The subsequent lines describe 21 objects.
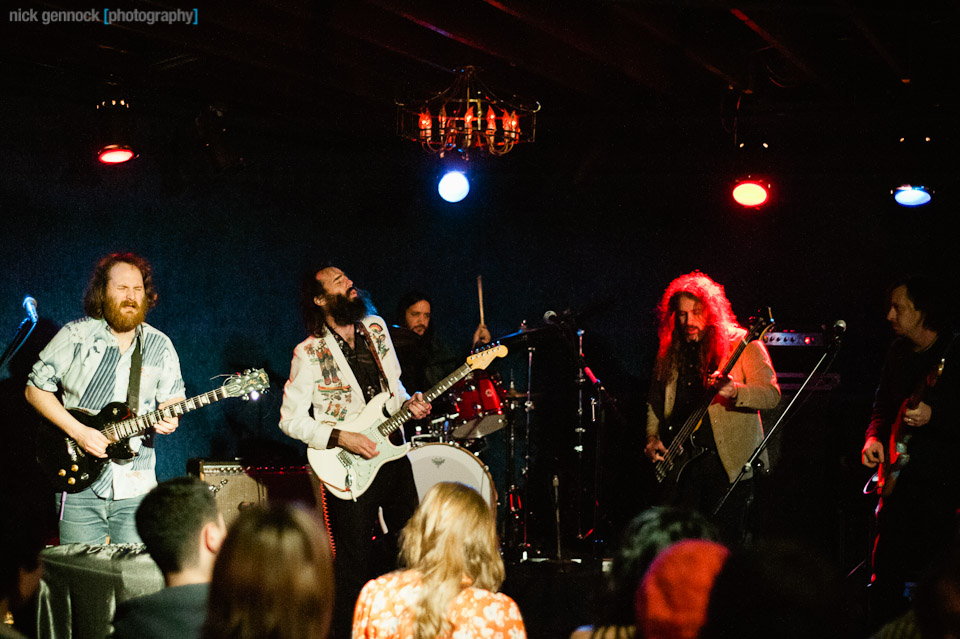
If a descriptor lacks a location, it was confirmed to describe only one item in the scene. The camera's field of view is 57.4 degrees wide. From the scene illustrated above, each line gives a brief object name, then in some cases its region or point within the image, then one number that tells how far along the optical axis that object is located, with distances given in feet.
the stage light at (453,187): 24.50
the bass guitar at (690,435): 17.69
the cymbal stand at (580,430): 22.20
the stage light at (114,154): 18.48
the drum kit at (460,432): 21.45
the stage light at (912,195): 21.42
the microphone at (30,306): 16.88
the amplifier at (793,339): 21.98
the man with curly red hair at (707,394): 17.57
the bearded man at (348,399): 17.52
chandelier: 16.83
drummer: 24.05
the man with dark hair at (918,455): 14.08
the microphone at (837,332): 15.99
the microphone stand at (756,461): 16.57
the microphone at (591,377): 22.03
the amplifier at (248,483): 19.22
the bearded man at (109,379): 14.44
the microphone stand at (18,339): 17.33
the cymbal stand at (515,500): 22.41
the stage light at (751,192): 21.30
